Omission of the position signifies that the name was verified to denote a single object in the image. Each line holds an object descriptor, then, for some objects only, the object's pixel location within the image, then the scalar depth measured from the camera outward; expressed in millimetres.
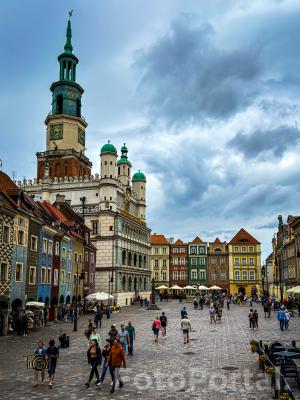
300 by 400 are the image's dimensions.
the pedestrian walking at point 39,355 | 14898
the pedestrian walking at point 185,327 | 24922
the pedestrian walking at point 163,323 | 28344
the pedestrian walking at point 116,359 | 13992
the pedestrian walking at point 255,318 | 31956
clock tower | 80125
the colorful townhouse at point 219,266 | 107875
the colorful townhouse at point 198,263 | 108938
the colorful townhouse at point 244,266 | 105625
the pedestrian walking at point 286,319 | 30927
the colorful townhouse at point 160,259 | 109512
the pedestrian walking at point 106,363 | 14352
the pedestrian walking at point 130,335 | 21141
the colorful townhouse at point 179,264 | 109688
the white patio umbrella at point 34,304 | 34094
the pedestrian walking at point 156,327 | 25844
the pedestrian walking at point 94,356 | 14945
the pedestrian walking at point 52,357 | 15023
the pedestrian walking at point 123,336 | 19156
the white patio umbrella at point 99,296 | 43531
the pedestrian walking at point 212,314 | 37938
